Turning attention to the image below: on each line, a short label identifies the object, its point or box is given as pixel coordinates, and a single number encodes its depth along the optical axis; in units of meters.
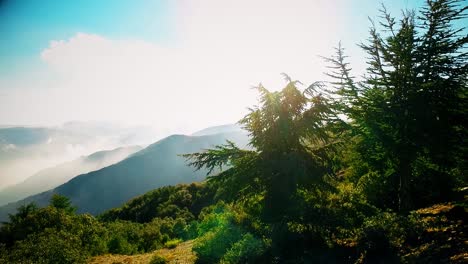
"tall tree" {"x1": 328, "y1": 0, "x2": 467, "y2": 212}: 11.98
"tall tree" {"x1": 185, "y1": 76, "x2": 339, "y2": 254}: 12.49
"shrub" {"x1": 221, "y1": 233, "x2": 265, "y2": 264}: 11.80
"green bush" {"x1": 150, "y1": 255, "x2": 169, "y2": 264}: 16.02
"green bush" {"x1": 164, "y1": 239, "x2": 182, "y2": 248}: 24.58
